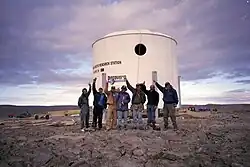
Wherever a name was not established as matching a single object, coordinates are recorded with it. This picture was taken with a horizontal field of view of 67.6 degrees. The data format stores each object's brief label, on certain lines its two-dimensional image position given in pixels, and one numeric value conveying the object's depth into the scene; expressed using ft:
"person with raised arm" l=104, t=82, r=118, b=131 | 22.06
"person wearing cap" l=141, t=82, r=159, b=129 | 21.90
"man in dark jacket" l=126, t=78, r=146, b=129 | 21.70
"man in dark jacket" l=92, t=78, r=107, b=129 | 22.09
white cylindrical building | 31.17
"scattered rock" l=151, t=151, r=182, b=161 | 12.12
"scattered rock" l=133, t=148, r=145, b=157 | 12.90
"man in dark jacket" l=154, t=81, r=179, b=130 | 21.15
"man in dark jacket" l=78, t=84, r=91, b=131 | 22.46
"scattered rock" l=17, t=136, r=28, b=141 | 18.47
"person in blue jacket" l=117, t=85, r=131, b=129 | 21.80
